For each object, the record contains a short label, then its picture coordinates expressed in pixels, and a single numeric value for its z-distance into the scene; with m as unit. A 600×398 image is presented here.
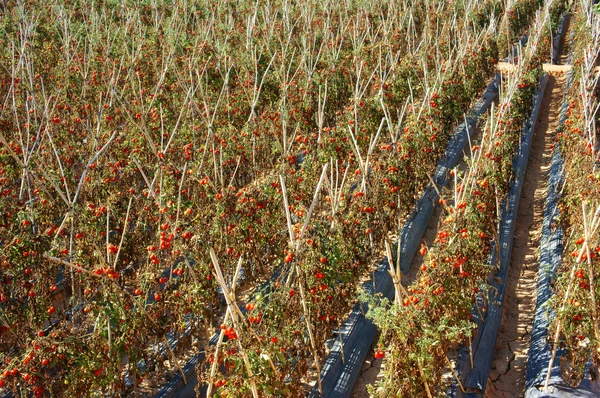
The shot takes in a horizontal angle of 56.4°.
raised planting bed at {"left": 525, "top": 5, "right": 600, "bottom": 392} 3.38
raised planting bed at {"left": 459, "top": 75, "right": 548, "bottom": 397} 3.85
